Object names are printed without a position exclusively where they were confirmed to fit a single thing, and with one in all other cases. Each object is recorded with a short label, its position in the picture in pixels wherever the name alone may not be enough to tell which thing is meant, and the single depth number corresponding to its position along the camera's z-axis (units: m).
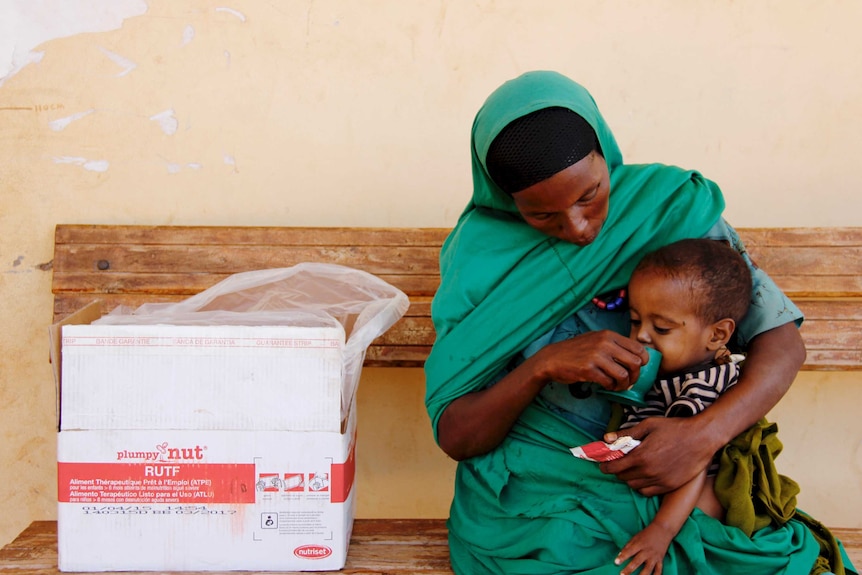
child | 1.68
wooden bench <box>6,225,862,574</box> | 2.41
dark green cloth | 1.64
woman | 1.64
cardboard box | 1.83
